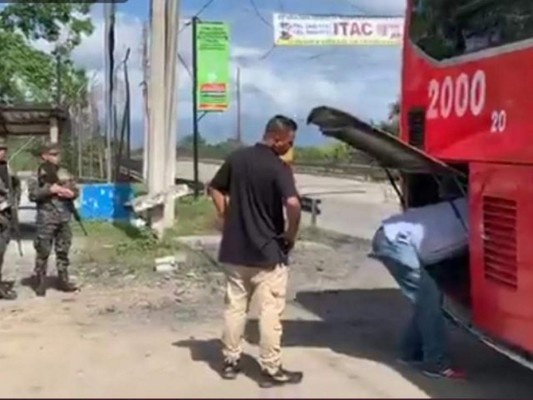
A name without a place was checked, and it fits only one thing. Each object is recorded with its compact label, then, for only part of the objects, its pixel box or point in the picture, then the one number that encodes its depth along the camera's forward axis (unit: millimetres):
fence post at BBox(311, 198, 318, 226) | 20938
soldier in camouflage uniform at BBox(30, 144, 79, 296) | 11906
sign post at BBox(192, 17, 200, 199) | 26516
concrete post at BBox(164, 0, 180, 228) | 18609
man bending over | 7602
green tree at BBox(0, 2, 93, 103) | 28391
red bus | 6438
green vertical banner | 26828
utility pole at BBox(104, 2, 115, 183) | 27656
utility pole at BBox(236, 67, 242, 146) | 33006
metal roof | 18578
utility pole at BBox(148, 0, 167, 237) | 17953
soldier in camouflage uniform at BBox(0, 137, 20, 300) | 11602
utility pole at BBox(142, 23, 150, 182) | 18781
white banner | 29750
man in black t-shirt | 7410
